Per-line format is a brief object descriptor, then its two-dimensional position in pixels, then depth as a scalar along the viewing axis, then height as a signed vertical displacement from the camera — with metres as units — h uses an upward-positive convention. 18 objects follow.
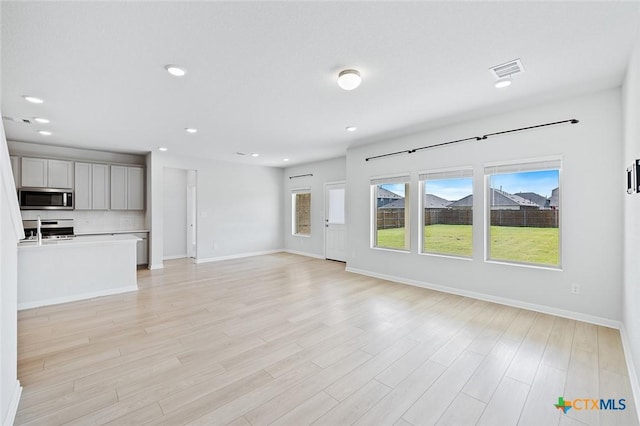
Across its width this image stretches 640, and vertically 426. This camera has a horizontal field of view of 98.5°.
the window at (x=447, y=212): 4.29 +0.03
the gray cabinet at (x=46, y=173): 5.23 +0.77
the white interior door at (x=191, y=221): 7.85 -0.25
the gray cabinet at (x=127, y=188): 6.16 +0.57
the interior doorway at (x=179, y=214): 7.63 -0.04
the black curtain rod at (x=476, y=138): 3.35 +1.12
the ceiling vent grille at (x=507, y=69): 2.51 +1.37
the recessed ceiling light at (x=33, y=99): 3.21 +1.34
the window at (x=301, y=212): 8.19 +0.03
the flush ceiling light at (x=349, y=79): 2.61 +1.29
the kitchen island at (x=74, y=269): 3.81 -0.86
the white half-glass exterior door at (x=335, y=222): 7.20 -0.24
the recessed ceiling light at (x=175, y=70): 2.54 +1.35
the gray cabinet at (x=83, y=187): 5.73 +0.53
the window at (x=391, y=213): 5.09 +0.01
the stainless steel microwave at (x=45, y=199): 5.18 +0.27
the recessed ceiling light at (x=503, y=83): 2.82 +1.37
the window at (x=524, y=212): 3.56 +0.03
